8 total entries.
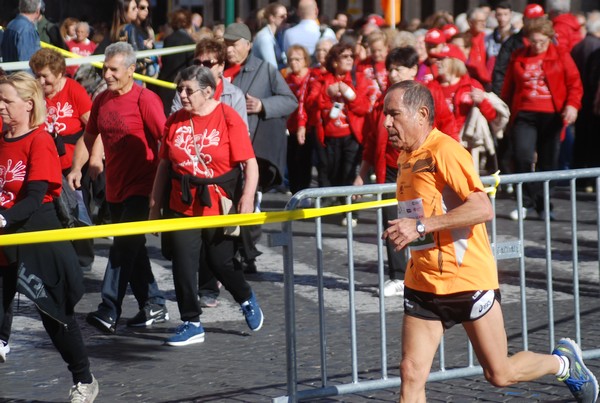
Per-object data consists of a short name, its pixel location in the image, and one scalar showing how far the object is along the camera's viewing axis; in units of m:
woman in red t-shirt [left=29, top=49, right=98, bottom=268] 16.18
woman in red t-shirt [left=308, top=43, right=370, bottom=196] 22.91
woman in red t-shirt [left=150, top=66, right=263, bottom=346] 14.15
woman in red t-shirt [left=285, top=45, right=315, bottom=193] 24.63
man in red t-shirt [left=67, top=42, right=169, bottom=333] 14.92
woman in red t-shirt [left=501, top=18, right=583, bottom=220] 22.54
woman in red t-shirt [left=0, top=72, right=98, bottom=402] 11.34
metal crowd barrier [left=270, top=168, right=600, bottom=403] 10.90
